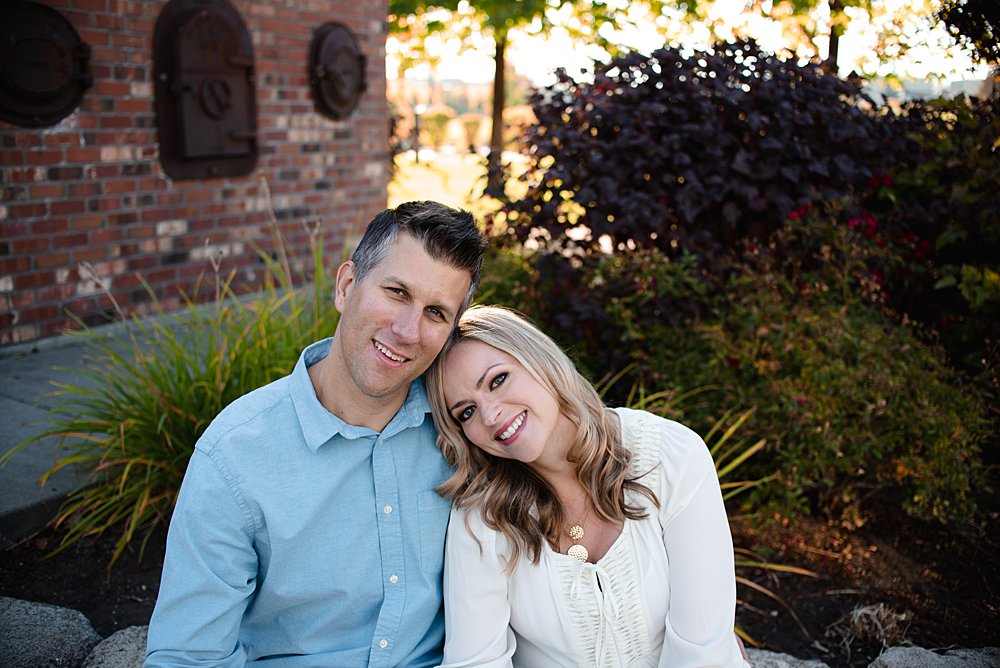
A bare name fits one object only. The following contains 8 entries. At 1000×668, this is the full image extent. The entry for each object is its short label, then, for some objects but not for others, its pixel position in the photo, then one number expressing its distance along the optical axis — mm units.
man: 1904
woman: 2068
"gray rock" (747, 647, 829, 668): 2660
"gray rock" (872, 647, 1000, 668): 2664
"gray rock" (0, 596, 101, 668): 2543
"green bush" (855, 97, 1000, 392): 3740
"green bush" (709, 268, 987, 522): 3244
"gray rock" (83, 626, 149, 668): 2520
